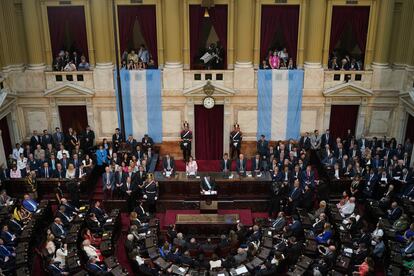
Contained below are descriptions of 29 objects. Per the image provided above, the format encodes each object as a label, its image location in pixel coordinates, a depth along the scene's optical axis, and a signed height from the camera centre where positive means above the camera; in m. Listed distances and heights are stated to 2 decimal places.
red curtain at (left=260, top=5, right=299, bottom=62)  22.06 -0.96
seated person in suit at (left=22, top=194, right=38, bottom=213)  18.09 -7.36
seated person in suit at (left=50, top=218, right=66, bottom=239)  16.58 -7.58
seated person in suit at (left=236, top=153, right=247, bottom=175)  20.77 -6.77
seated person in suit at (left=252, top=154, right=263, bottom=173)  20.76 -6.78
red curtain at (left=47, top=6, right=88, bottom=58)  22.28 -1.02
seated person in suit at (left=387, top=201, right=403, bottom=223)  17.36 -7.35
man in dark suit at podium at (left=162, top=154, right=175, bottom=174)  20.88 -6.78
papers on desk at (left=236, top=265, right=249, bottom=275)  14.83 -8.02
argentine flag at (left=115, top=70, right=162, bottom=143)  22.72 -4.62
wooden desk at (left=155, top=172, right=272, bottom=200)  19.86 -7.39
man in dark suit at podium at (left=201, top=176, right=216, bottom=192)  19.32 -7.09
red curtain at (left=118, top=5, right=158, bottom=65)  22.17 -0.87
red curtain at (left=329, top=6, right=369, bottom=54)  22.05 -0.83
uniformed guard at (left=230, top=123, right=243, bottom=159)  22.83 -6.23
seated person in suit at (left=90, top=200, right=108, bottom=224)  17.69 -7.47
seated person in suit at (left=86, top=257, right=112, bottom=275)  14.83 -7.91
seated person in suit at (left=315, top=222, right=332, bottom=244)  16.33 -7.65
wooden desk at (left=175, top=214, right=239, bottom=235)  17.73 -7.92
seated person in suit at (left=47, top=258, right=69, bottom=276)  14.83 -7.95
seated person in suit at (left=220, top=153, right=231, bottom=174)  20.98 -6.82
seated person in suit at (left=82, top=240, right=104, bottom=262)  15.74 -7.87
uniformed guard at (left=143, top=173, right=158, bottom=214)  18.92 -7.17
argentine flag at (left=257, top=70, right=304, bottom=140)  22.67 -4.65
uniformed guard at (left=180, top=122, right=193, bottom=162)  22.81 -6.22
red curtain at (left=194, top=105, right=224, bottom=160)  23.27 -6.15
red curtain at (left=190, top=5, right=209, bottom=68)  22.05 -1.05
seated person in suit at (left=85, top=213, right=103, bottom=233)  17.36 -7.72
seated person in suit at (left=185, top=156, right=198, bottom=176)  20.38 -6.75
